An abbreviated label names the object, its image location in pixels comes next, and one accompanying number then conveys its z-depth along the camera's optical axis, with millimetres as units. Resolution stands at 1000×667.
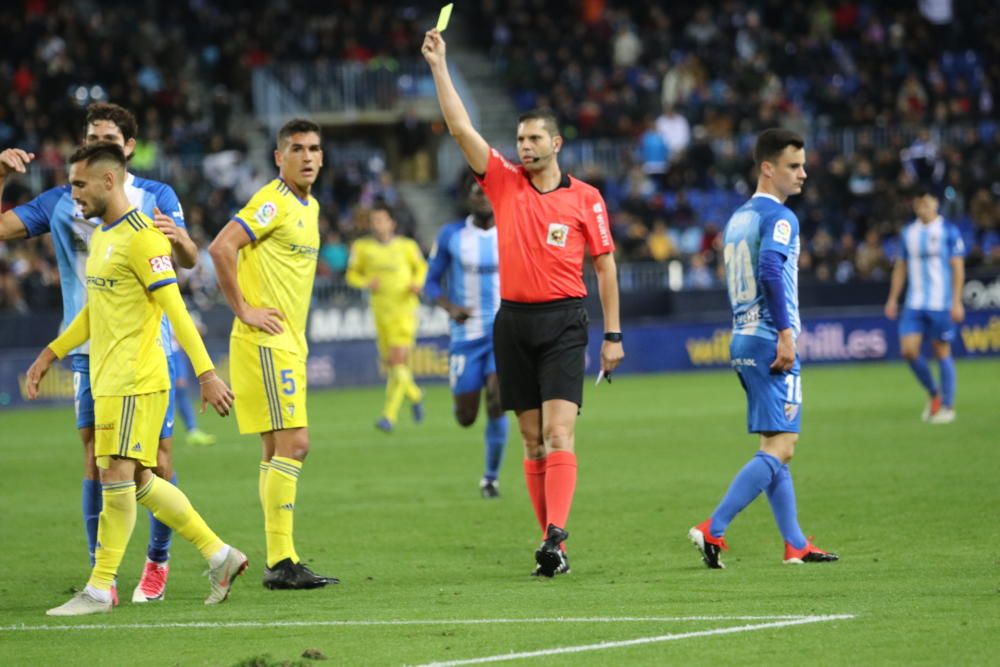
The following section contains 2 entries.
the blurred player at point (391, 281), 41062
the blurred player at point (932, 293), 36281
